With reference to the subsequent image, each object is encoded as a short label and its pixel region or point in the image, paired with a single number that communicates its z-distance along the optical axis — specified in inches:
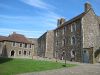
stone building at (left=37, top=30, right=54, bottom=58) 901.5
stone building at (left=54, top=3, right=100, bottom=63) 610.0
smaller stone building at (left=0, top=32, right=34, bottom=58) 949.9
